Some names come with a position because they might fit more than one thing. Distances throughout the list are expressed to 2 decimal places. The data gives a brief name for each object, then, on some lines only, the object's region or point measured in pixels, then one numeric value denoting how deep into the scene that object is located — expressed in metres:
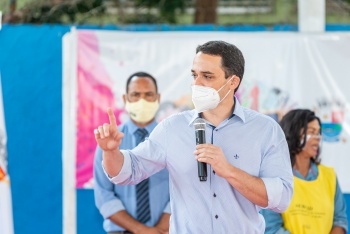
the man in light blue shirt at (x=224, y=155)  5.30
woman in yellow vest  7.14
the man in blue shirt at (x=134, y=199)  7.43
